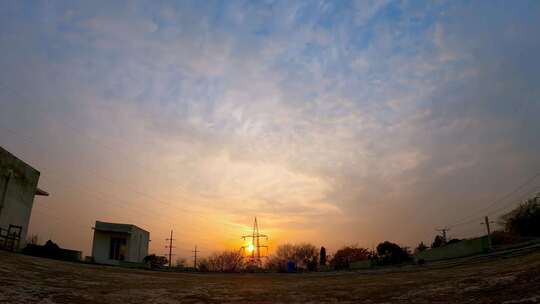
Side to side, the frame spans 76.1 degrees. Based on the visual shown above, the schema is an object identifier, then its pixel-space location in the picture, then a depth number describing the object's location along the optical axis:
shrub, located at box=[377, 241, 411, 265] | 41.10
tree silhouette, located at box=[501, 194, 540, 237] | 31.12
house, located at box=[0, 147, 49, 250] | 18.05
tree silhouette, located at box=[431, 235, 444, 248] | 42.28
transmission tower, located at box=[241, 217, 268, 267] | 57.03
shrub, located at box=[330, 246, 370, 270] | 69.69
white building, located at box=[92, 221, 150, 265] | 31.50
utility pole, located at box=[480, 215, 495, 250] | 26.91
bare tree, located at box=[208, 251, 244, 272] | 86.69
